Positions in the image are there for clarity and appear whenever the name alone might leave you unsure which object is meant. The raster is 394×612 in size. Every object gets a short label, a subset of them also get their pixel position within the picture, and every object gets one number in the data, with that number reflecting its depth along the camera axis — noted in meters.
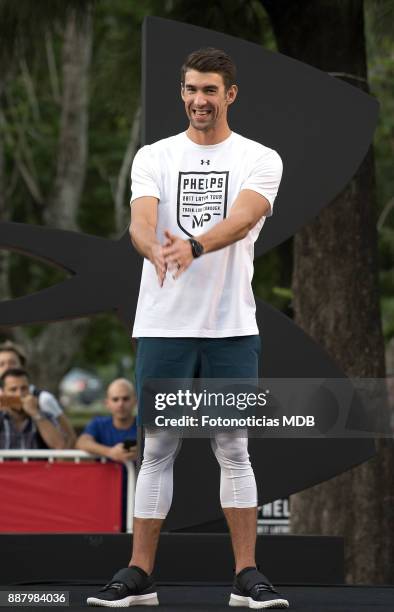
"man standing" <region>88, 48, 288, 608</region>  9.39
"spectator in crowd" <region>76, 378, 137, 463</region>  16.02
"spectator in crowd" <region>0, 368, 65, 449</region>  16.94
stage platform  9.27
